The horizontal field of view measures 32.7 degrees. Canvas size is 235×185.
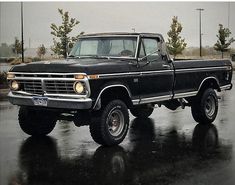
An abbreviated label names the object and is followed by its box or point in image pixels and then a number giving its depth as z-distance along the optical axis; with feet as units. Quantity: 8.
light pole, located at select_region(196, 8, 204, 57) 198.97
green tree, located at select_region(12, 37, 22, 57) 212.13
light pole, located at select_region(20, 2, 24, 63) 111.30
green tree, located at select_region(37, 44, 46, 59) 247.33
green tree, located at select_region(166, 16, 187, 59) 179.01
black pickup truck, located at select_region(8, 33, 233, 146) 23.73
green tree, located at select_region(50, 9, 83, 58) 123.95
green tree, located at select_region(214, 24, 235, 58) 201.01
